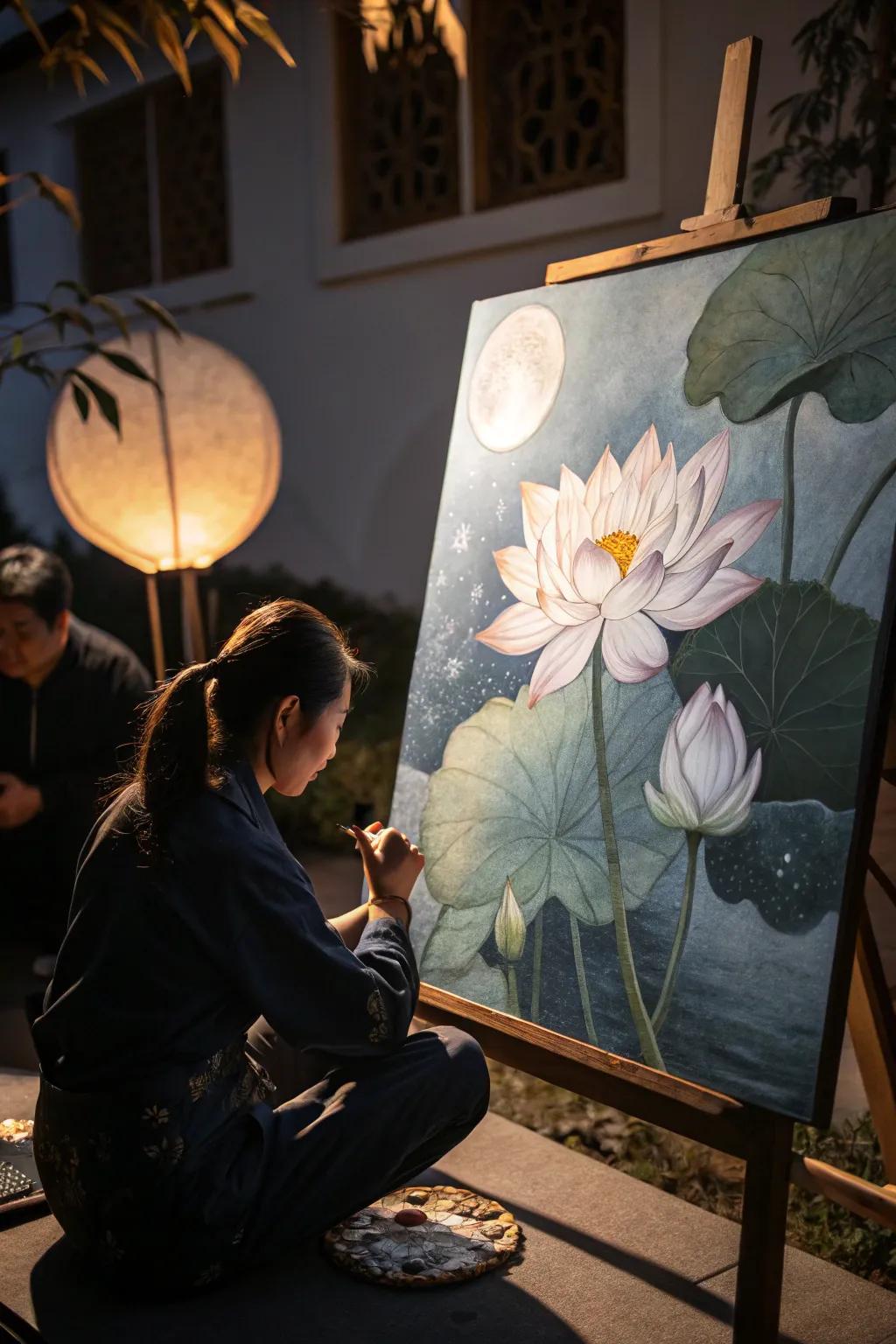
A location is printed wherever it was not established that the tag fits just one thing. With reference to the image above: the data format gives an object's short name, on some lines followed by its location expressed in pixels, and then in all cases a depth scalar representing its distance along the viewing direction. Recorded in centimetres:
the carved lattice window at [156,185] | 569
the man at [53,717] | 334
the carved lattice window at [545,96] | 400
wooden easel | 166
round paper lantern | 350
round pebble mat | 203
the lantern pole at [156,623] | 315
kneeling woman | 176
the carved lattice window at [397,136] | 460
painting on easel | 169
